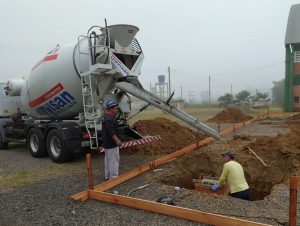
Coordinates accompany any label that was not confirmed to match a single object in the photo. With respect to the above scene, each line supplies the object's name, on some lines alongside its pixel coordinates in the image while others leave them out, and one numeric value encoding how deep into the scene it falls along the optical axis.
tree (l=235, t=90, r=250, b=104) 68.05
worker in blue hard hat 7.28
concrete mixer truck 9.12
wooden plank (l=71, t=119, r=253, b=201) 6.30
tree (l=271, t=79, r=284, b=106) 82.25
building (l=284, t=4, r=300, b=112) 32.75
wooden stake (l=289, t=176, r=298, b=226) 4.25
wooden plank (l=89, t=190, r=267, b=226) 4.67
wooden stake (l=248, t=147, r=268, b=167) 9.07
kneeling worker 6.26
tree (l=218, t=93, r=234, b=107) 66.25
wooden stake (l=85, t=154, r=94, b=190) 6.21
